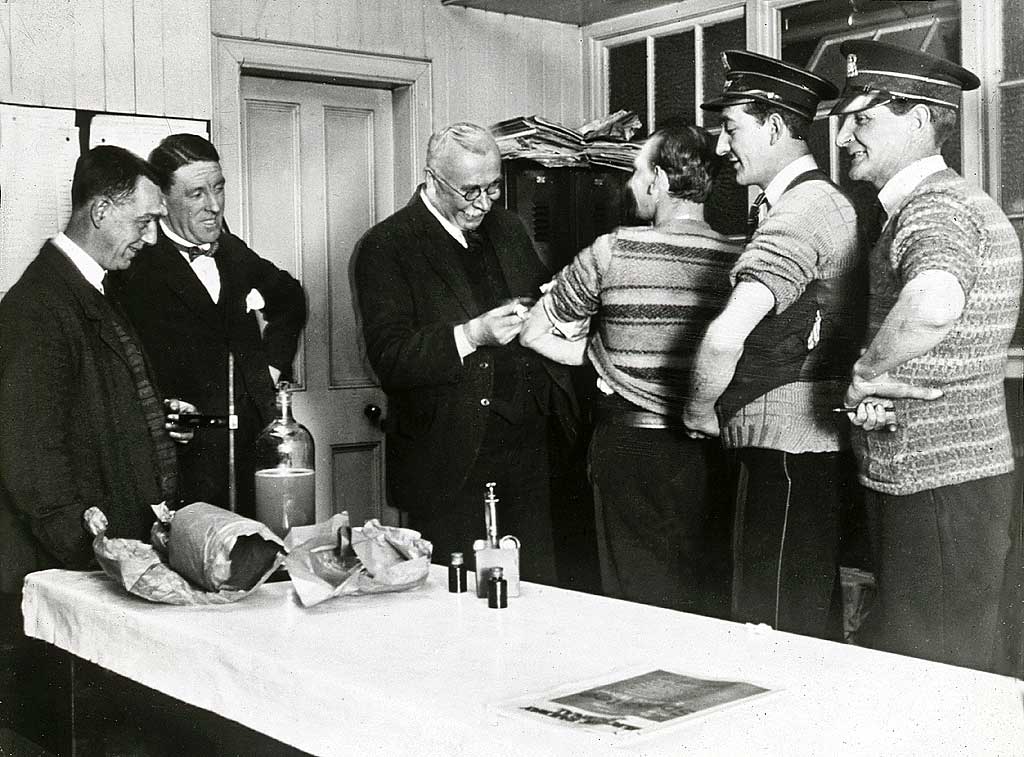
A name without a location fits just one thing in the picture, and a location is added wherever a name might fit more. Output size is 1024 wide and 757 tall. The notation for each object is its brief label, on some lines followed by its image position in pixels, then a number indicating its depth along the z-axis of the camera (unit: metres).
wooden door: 3.87
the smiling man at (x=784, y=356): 2.81
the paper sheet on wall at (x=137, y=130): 3.26
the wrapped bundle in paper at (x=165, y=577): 2.09
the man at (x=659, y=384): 3.03
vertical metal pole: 3.66
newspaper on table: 1.35
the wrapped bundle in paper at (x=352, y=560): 2.05
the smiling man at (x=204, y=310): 3.53
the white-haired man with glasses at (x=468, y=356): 3.72
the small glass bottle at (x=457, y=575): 2.16
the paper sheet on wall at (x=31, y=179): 3.13
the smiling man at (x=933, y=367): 2.49
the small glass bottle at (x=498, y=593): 2.03
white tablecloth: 1.35
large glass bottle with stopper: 2.39
